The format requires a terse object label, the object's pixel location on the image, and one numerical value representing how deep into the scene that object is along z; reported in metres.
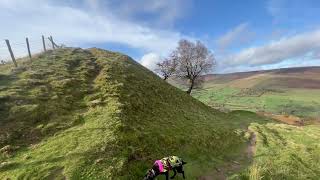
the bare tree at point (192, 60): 28.30
